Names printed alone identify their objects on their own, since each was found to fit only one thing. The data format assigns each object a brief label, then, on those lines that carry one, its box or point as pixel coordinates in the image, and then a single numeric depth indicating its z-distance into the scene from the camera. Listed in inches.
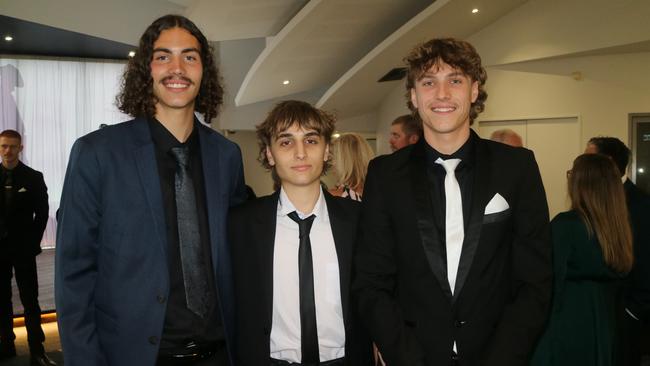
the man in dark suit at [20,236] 176.1
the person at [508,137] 181.5
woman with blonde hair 142.2
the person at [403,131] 157.0
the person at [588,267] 104.0
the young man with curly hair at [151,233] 62.2
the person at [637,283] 112.1
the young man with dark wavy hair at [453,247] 59.9
